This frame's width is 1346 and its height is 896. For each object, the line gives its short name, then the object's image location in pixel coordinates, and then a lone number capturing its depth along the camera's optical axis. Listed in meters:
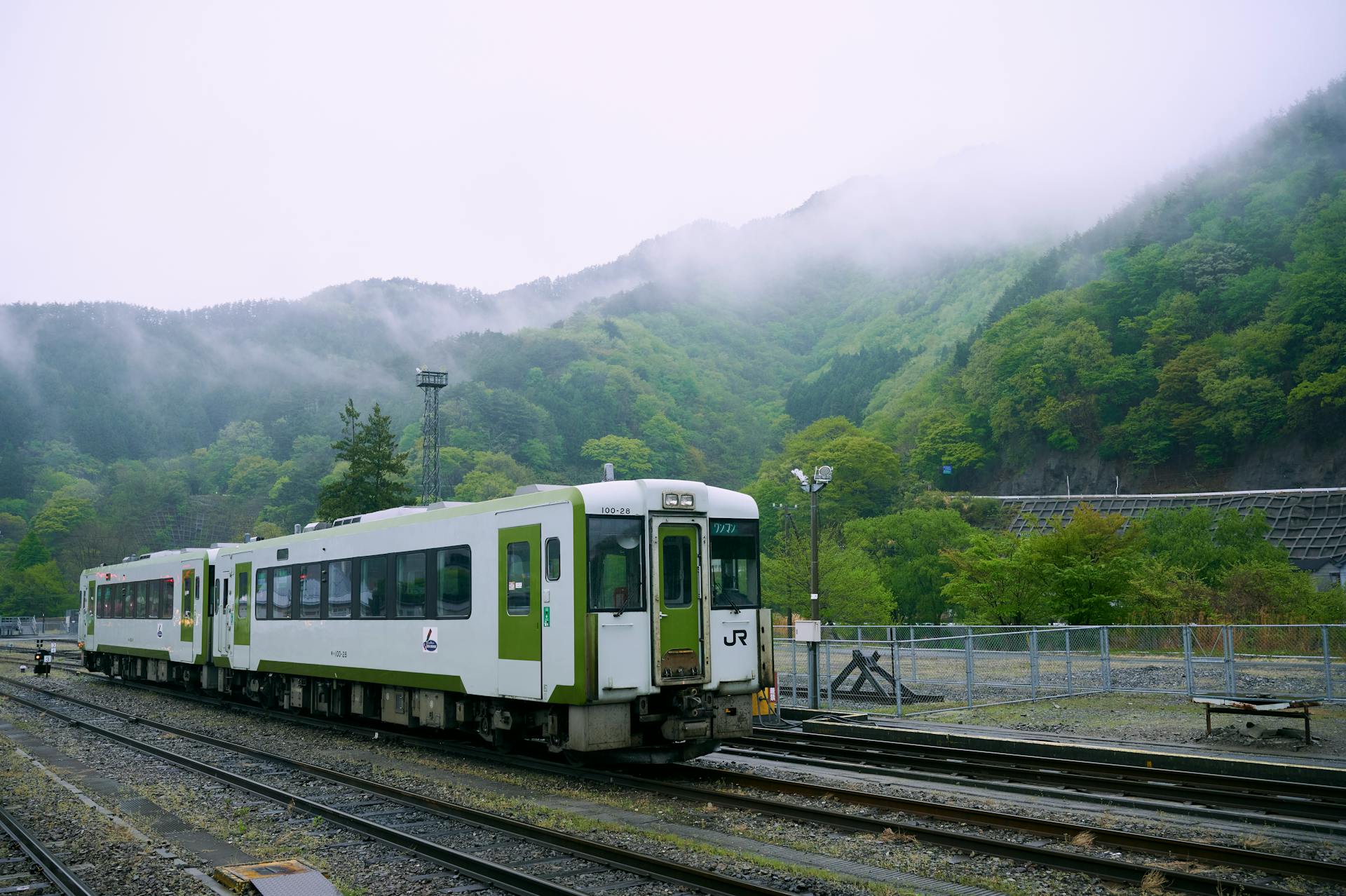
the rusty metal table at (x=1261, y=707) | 14.31
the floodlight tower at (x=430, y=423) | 70.06
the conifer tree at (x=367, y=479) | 70.62
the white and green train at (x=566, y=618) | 11.96
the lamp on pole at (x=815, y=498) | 21.61
